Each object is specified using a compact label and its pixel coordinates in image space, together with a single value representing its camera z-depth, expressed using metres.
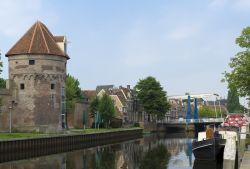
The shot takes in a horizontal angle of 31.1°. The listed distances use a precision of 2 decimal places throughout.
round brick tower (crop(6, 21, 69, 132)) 54.47
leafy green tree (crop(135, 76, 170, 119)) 97.38
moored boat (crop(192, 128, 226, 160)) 29.75
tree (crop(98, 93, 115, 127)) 73.56
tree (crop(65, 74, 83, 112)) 72.31
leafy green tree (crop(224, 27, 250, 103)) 32.93
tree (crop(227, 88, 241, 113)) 135.50
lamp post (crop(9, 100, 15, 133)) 52.85
